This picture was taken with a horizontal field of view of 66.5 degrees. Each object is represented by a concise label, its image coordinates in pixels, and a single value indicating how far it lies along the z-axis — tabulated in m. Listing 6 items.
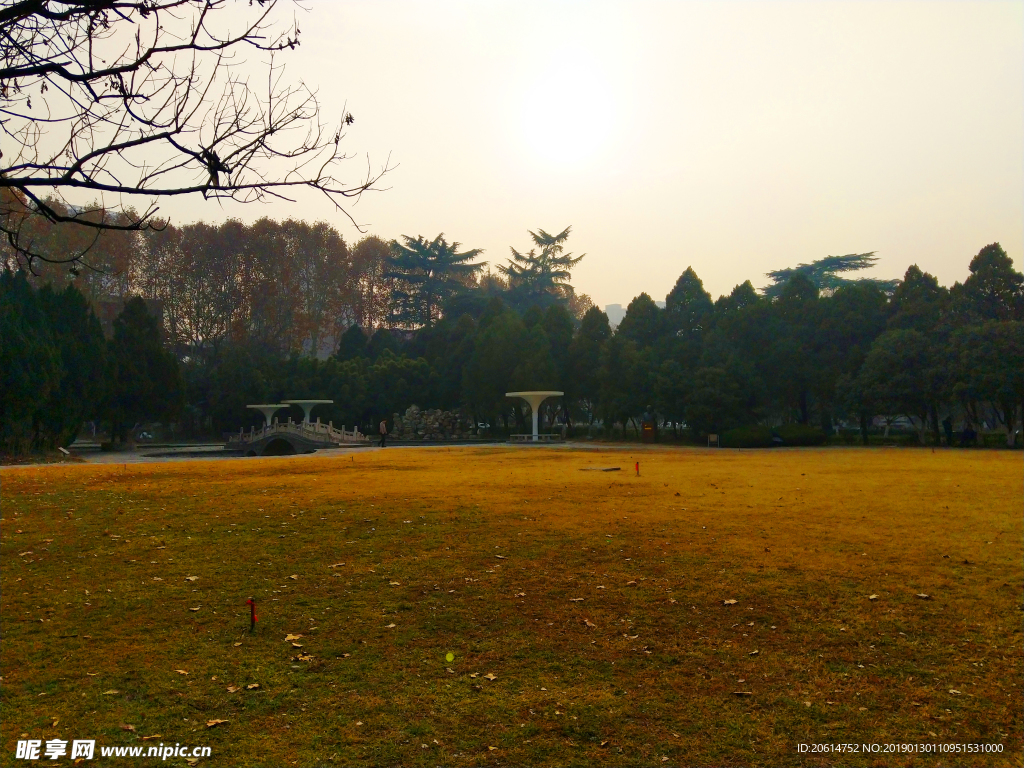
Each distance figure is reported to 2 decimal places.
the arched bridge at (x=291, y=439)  51.59
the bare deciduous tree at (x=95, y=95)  4.27
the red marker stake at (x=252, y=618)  8.23
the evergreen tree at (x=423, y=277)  84.12
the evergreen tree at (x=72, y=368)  39.03
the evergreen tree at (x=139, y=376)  47.84
